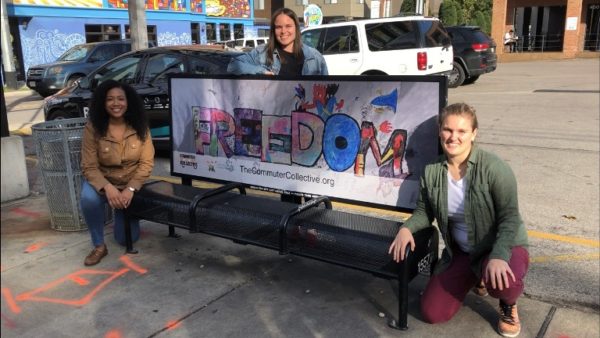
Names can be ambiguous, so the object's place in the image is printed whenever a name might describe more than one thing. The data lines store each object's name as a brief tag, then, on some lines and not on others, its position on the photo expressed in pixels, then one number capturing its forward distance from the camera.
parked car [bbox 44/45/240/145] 7.48
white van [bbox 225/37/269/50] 23.12
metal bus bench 3.14
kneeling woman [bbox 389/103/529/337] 2.85
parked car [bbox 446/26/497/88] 15.91
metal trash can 4.62
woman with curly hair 3.99
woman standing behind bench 4.07
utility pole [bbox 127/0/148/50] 11.72
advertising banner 3.52
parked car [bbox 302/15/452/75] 12.40
